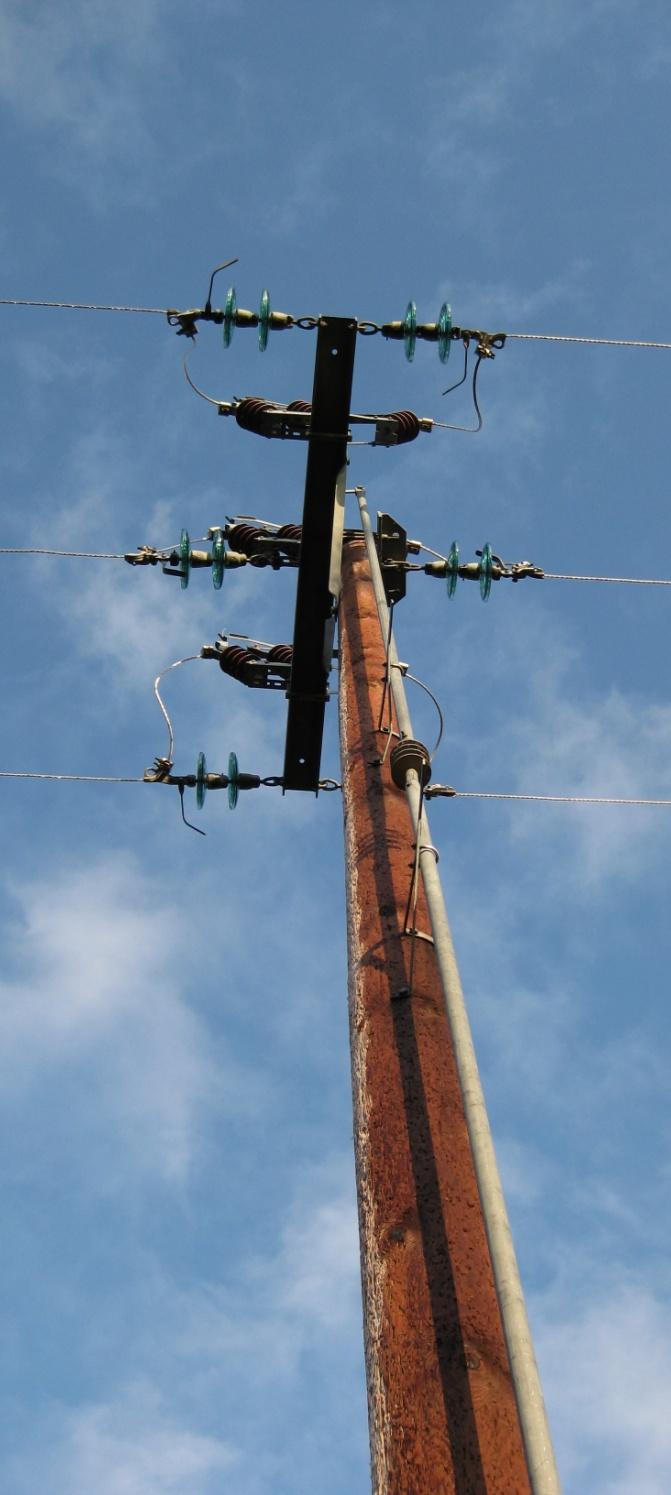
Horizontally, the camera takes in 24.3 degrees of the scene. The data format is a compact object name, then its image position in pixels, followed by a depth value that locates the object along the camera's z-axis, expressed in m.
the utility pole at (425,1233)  3.21
